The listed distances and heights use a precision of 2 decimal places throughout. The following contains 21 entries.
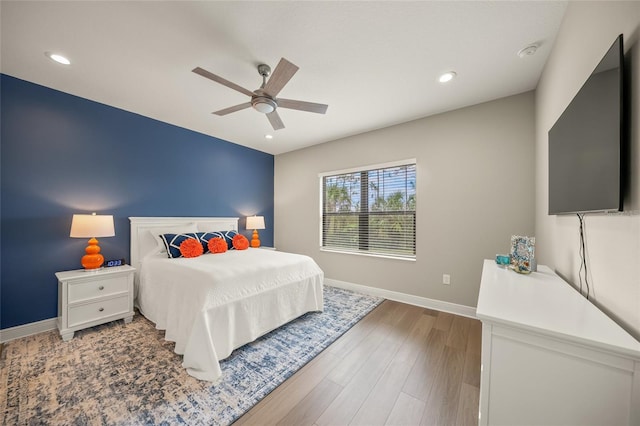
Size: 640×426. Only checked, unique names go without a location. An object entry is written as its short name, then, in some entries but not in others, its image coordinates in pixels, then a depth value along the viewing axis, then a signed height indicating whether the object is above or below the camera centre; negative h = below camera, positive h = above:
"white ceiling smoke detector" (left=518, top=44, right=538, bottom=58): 1.81 +1.32
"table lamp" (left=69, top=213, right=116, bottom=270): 2.33 -0.20
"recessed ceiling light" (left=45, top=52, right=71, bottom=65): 1.95 +1.33
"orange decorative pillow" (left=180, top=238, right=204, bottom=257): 2.88 -0.46
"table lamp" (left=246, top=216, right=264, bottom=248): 4.23 -0.23
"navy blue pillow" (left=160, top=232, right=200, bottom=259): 2.87 -0.39
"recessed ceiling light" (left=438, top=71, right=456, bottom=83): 2.16 +1.33
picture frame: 1.66 -0.30
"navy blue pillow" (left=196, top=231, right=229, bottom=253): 3.24 -0.35
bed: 1.83 -0.80
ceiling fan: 1.63 +0.98
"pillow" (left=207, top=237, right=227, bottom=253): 3.19 -0.46
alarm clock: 2.72 -0.61
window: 3.36 +0.06
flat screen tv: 0.89 +0.34
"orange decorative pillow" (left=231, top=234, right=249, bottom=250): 3.52 -0.46
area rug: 1.43 -1.25
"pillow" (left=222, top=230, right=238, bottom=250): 3.60 -0.40
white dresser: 0.73 -0.54
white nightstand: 2.25 -0.90
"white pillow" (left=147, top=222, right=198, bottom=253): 3.07 -0.26
